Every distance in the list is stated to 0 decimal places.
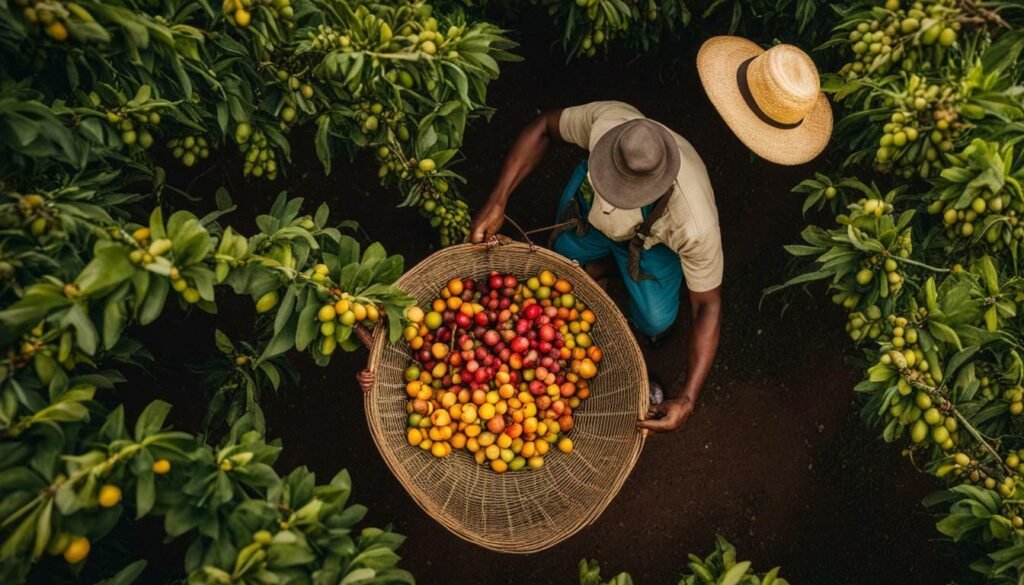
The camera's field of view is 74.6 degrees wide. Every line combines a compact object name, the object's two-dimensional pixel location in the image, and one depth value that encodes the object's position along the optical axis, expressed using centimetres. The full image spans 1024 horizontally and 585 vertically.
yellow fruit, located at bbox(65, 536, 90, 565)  201
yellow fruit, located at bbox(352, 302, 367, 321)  249
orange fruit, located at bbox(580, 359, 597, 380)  360
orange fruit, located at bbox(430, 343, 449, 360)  348
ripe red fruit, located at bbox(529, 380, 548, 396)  348
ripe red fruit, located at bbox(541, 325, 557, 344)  352
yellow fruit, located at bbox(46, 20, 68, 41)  200
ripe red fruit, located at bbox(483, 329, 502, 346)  354
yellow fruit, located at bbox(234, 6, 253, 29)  232
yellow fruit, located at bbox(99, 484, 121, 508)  198
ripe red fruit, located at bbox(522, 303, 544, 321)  357
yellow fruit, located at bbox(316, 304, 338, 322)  241
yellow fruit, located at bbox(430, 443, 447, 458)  342
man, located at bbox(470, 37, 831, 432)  279
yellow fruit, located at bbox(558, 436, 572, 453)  356
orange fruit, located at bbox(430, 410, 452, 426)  341
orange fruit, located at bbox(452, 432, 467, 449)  347
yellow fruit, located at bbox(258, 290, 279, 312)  235
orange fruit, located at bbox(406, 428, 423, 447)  341
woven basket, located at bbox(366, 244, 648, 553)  332
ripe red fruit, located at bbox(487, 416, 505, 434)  345
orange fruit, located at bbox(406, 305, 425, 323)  301
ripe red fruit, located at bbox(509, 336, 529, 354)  349
